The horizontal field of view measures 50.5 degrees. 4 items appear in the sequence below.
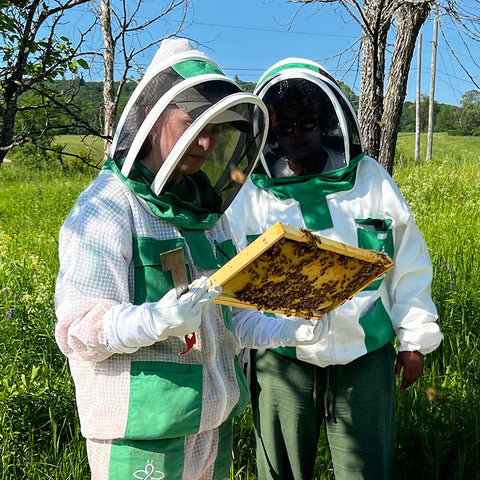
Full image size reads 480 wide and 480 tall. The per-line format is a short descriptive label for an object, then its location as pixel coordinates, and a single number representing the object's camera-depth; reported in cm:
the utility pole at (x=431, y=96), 2519
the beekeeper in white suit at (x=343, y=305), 219
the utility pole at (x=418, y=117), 2506
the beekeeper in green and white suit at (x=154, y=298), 139
